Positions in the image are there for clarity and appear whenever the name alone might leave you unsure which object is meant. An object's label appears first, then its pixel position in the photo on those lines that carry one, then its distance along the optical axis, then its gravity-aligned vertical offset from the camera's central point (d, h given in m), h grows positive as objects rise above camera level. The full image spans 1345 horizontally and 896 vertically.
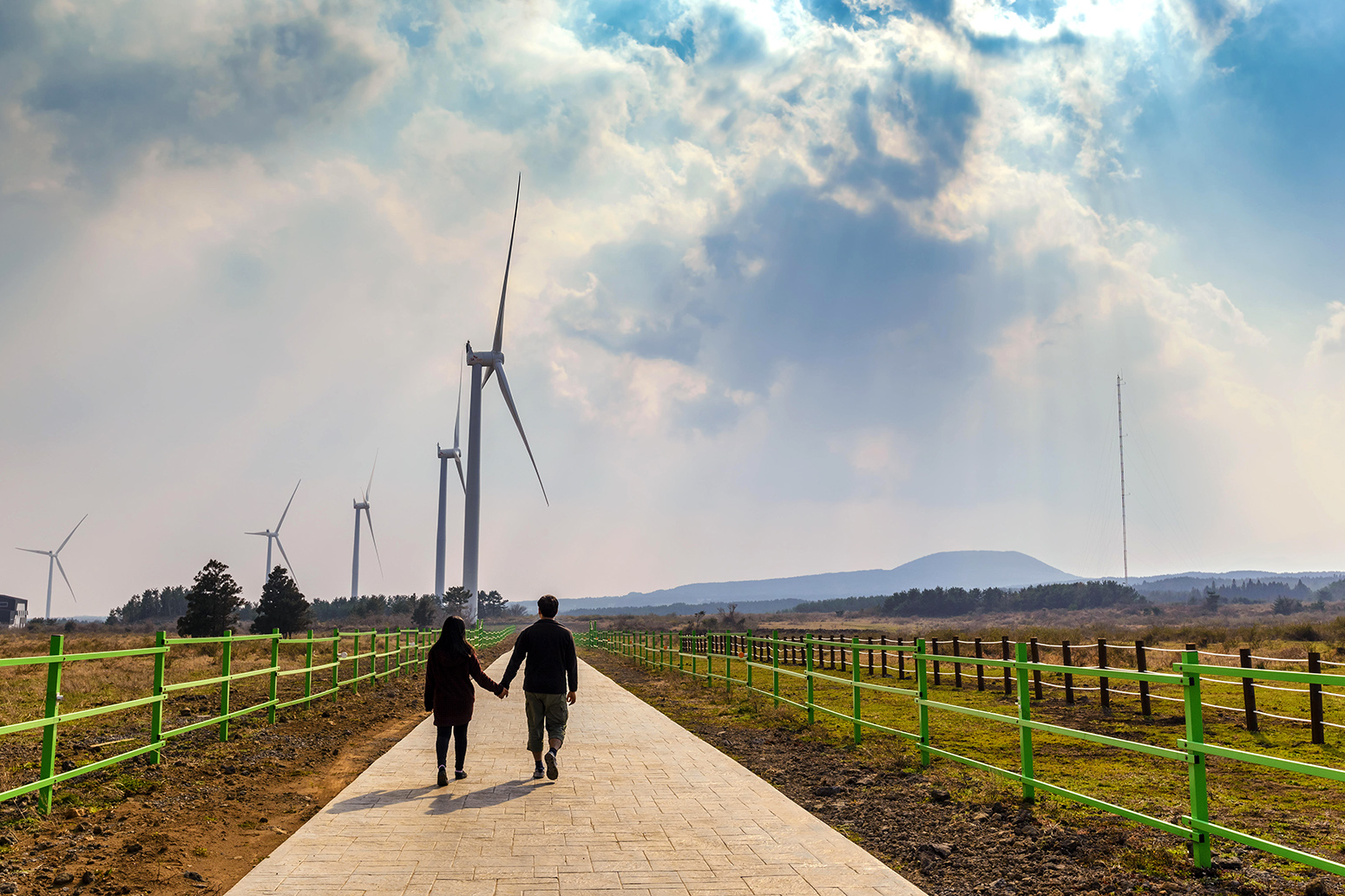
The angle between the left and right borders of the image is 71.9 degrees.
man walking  9.10 -1.18
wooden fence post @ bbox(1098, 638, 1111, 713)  17.86 -2.52
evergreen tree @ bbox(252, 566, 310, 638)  76.06 -3.92
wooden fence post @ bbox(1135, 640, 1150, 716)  16.50 -2.40
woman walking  9.23 -1.26
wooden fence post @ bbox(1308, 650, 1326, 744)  13.23 -2.33
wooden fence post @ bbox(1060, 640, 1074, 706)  18.04 -2.81
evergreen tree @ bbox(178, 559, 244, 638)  60.78 -2.95
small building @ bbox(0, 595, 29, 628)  139.12 -8.00
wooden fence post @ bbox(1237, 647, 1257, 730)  14.46 -2.32
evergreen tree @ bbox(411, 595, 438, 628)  109.99 -6.94
